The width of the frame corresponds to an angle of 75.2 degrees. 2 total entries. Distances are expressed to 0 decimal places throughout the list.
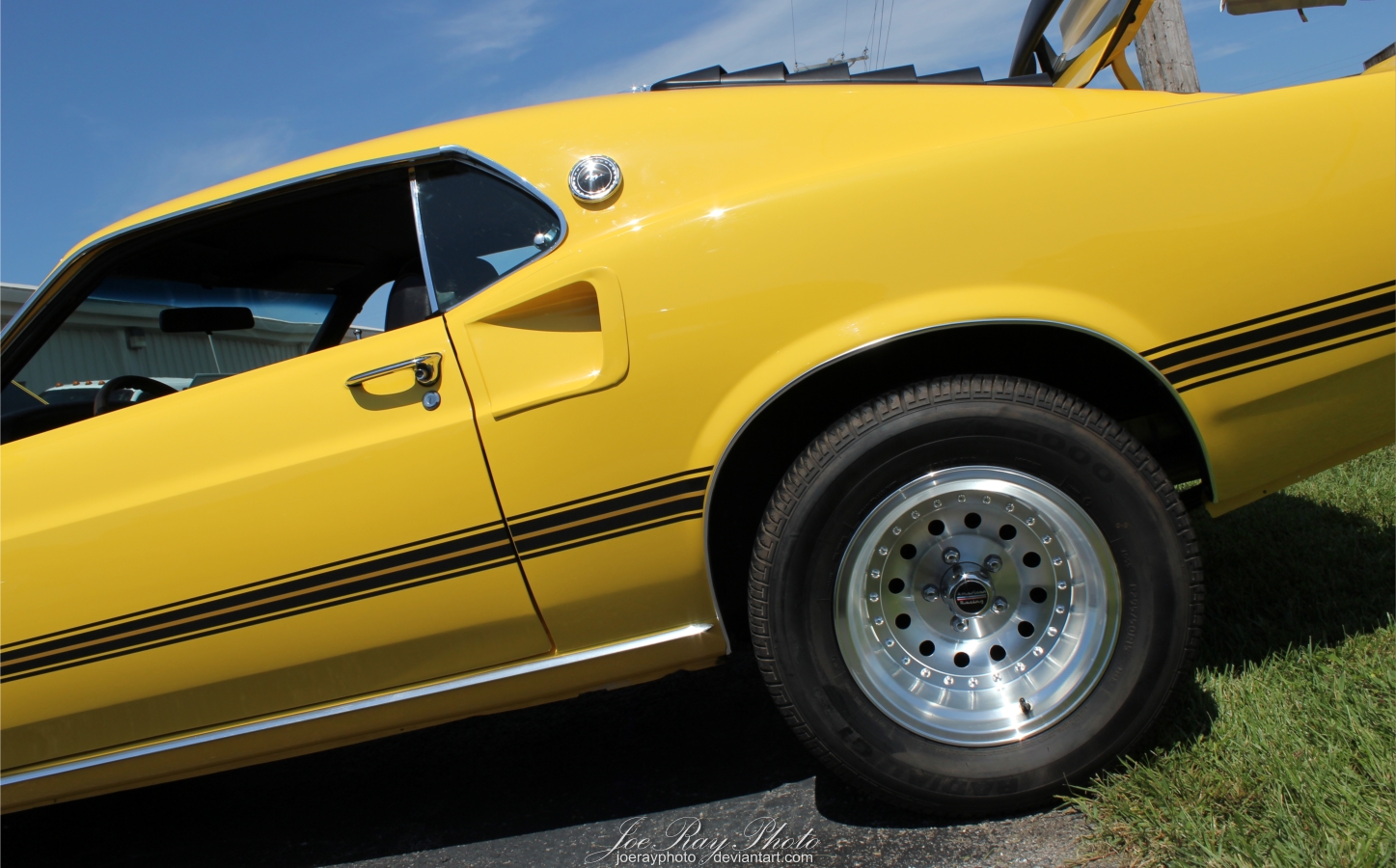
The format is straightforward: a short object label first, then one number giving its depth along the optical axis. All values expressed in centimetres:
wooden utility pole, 452
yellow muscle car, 179
